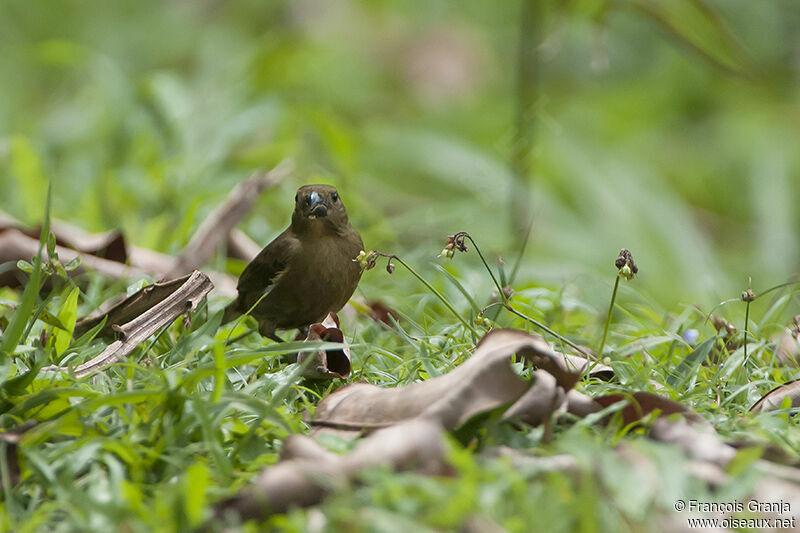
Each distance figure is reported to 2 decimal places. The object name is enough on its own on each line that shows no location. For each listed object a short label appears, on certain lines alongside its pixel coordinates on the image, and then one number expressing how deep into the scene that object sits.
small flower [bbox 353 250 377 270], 5.09
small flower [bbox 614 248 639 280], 4.73
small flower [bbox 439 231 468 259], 4.91
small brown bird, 5.68
